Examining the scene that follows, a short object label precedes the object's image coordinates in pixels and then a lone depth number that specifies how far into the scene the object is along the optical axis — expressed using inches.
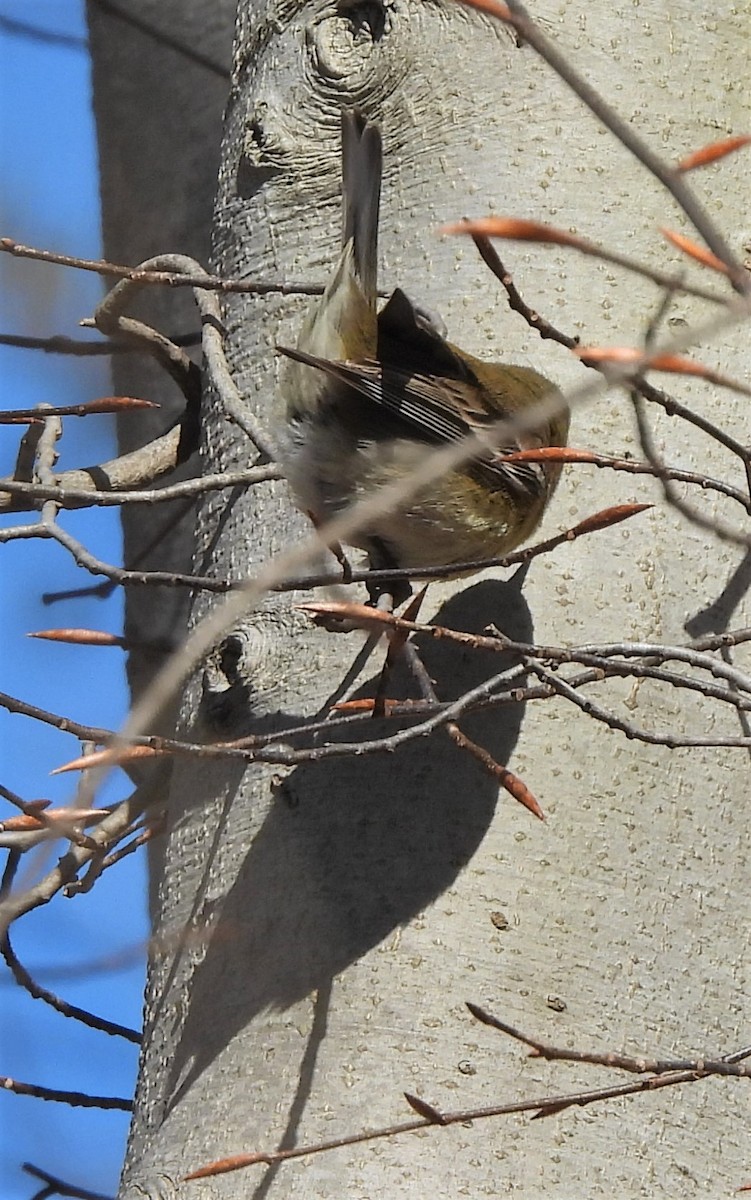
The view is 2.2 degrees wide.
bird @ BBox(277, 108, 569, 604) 154.7
